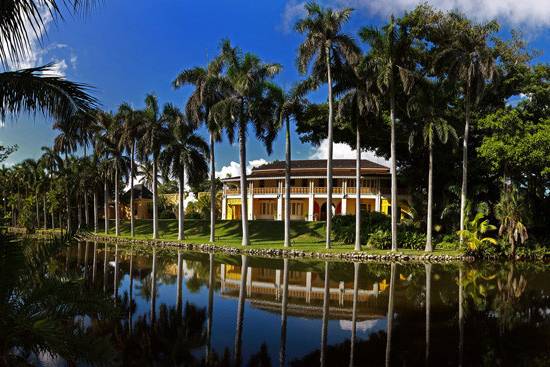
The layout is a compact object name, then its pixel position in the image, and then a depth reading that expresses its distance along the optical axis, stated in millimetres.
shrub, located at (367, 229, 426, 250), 32125
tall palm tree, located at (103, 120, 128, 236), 42219
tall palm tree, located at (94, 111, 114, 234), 42562
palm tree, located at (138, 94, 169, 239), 38781
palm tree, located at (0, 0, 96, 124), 4906
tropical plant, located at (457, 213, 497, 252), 28594
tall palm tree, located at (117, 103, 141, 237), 40719
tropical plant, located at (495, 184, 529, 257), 29328
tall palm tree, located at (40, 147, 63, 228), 53688
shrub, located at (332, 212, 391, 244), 35312
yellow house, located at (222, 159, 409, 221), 47500
